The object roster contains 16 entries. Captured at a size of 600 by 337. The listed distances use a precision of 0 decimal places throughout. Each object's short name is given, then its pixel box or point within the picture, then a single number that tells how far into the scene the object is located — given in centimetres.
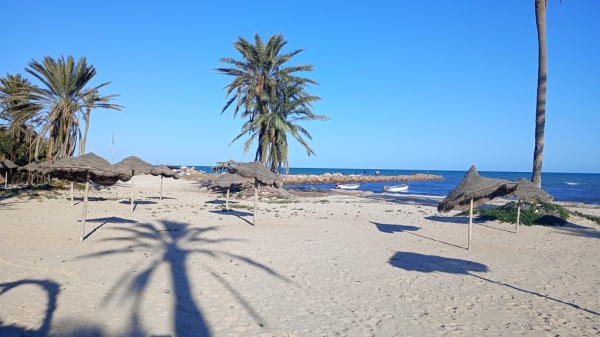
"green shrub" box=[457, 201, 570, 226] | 1723
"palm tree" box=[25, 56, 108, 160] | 2473
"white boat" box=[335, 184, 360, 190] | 5475
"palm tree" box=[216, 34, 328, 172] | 2881
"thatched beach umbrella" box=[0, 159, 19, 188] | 2608
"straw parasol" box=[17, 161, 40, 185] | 2339
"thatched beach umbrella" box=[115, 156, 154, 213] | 1994
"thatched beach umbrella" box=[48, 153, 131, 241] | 1094
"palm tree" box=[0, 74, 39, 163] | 2477
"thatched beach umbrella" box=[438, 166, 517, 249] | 1140
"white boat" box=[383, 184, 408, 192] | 4980
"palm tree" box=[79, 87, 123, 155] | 2611
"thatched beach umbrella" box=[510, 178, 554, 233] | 1466
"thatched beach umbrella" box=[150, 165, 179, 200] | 2360
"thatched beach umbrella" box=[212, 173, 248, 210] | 2186
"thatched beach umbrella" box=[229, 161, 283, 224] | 1554
